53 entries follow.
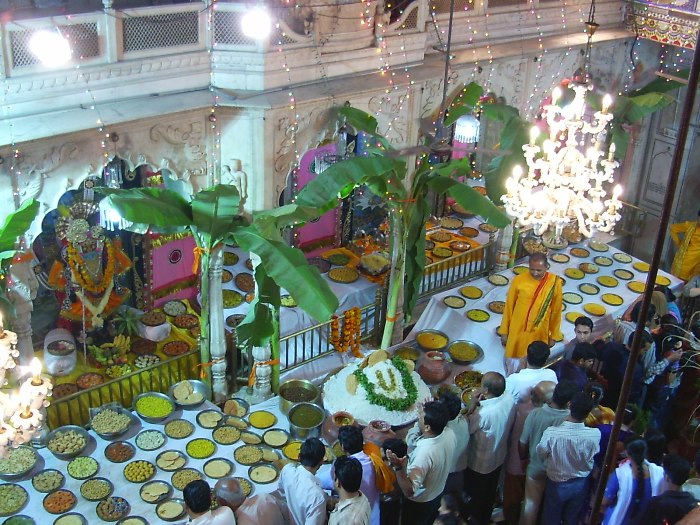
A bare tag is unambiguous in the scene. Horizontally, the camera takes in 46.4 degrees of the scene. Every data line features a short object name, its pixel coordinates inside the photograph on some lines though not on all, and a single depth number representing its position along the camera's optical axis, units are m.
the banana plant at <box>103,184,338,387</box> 6.18
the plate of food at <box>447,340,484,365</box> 8.37
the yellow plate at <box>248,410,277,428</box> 7.31
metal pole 1.89
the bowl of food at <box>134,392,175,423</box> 7.04
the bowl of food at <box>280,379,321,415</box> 7.49
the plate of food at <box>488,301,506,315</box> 9.10
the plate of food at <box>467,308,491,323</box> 8.90
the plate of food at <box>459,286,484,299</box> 9.37
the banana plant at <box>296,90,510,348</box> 6.83
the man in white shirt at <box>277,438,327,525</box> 5.19
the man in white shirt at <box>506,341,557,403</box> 6.46
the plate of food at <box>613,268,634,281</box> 10.03
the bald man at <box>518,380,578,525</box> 6.01
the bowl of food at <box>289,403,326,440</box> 7.15
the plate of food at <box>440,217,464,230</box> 11.06
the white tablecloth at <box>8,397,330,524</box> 6.09
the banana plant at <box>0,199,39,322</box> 5.92
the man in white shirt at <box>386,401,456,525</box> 5.61
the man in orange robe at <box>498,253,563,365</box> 7.79
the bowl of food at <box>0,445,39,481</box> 6.29
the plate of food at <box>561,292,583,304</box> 9.38
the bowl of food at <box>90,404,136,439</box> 6.81
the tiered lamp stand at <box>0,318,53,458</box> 4.72
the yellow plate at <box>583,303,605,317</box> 9.16
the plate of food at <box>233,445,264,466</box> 6.70
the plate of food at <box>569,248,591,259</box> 10.52
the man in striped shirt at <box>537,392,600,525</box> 5.87
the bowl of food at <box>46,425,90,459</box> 6.56
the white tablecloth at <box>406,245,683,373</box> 8.55
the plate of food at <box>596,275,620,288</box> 9.82
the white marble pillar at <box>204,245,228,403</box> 7.28
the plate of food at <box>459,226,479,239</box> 10.89
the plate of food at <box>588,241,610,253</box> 10.69
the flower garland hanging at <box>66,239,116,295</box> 8.30
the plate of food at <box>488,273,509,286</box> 9.69
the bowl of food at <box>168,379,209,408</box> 7.29
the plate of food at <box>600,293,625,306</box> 9.40
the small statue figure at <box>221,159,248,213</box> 7.29
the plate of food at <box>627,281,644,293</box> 9.70
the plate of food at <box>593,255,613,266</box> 10.34
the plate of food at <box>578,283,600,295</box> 9.62
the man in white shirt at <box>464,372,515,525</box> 6.14
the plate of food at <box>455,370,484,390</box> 7.98
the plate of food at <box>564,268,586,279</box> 9.96
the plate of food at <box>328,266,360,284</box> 9.54
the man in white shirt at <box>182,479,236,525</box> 4.91
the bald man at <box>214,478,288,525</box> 5.18
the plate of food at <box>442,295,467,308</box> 9.16
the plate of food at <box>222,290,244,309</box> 9.17
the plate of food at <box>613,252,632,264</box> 10.45
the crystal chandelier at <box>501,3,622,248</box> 6.69
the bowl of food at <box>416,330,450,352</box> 8.63
